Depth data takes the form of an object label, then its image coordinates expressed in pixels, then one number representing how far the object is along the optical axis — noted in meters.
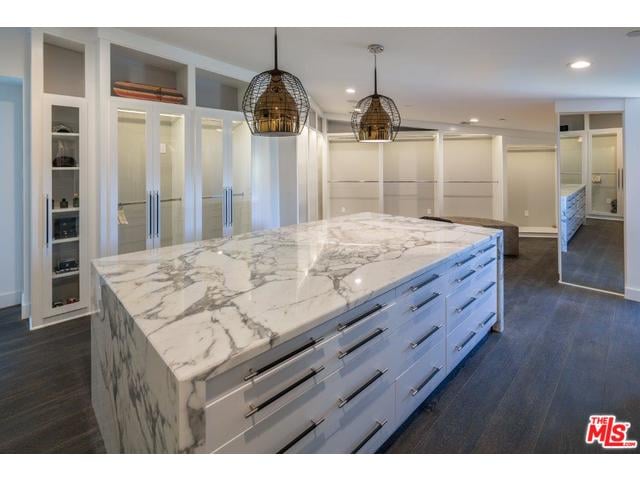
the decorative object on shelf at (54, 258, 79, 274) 3.51
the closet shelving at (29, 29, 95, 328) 3.25
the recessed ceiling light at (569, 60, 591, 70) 3.12
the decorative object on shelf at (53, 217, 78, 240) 3.47
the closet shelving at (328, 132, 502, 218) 8.30
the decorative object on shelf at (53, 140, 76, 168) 3.41
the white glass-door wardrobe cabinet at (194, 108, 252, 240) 4.20
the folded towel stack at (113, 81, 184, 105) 3.58
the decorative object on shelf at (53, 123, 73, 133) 3.37
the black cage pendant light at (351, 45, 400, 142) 2.75
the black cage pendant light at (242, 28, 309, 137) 2.04
